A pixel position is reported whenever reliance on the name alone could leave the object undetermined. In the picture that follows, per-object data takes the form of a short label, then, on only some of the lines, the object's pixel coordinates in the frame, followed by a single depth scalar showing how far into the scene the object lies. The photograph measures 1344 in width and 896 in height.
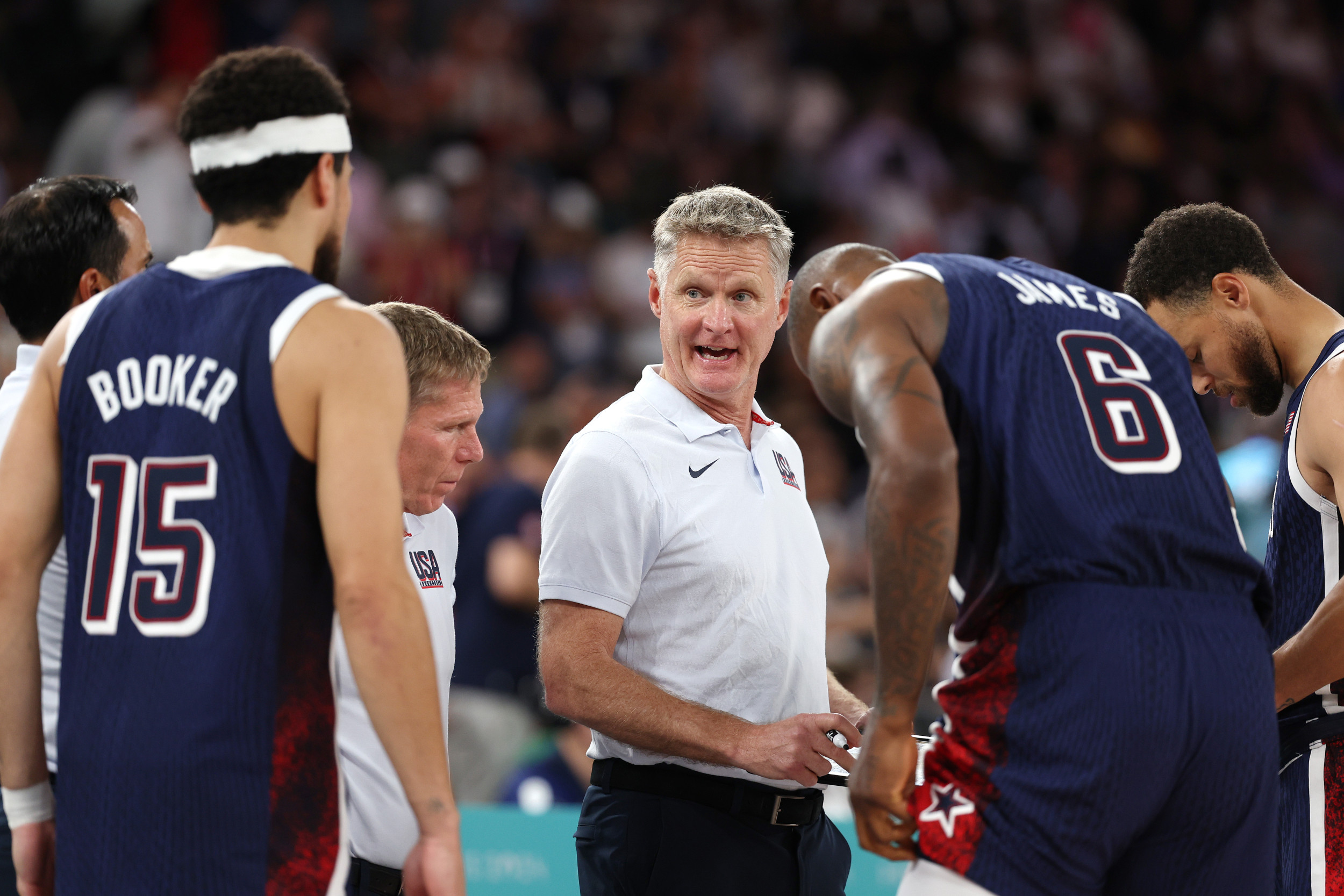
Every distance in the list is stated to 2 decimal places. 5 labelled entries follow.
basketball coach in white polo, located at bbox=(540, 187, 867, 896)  6.55
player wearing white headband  4.75
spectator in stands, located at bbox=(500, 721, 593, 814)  13.35
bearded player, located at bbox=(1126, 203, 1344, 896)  6.70
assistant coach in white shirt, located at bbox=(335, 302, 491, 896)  6.36
